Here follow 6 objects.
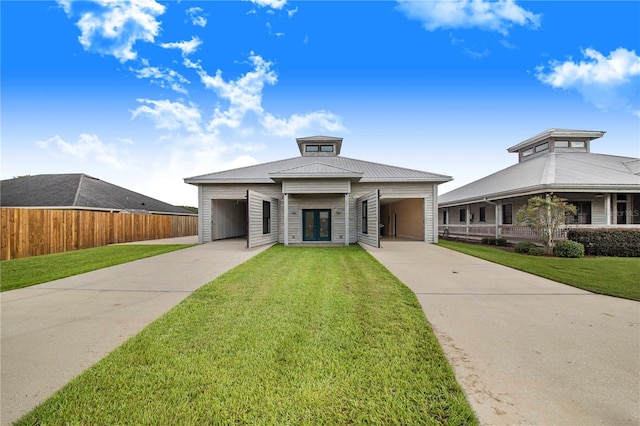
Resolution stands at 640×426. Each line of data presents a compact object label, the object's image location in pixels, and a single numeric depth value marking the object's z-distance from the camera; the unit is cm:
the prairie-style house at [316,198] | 1316
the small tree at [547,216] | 1084
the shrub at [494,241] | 1446
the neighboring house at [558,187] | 1246
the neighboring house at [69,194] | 1659
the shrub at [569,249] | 998
